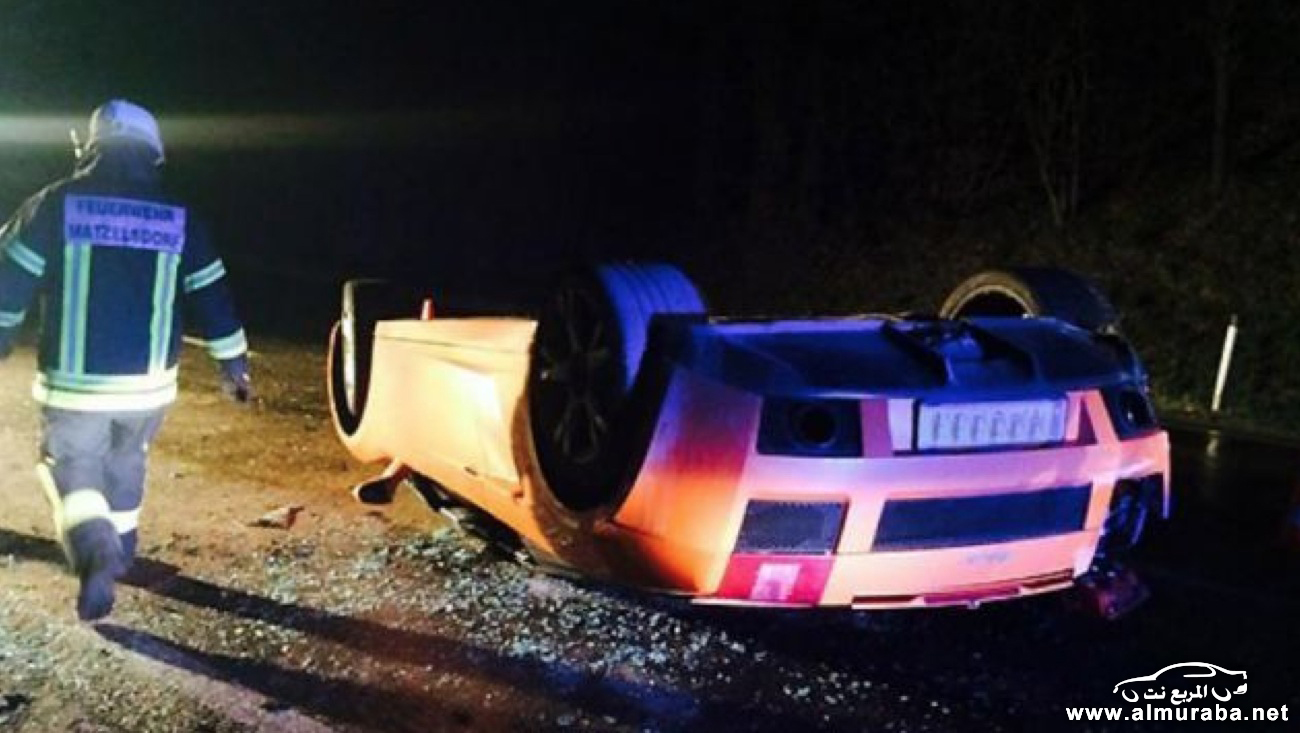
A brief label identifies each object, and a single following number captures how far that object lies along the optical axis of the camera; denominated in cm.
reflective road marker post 1023
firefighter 398
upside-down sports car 329
